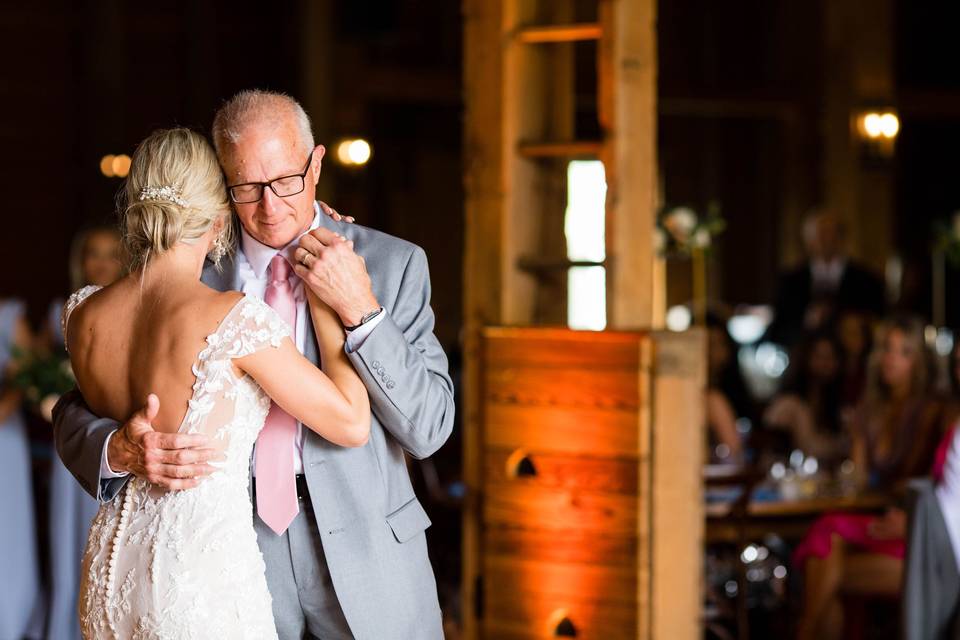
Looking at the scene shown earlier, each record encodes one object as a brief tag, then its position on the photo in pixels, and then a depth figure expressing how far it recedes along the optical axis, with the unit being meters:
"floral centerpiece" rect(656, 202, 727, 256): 8.80
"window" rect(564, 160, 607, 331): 7.62
